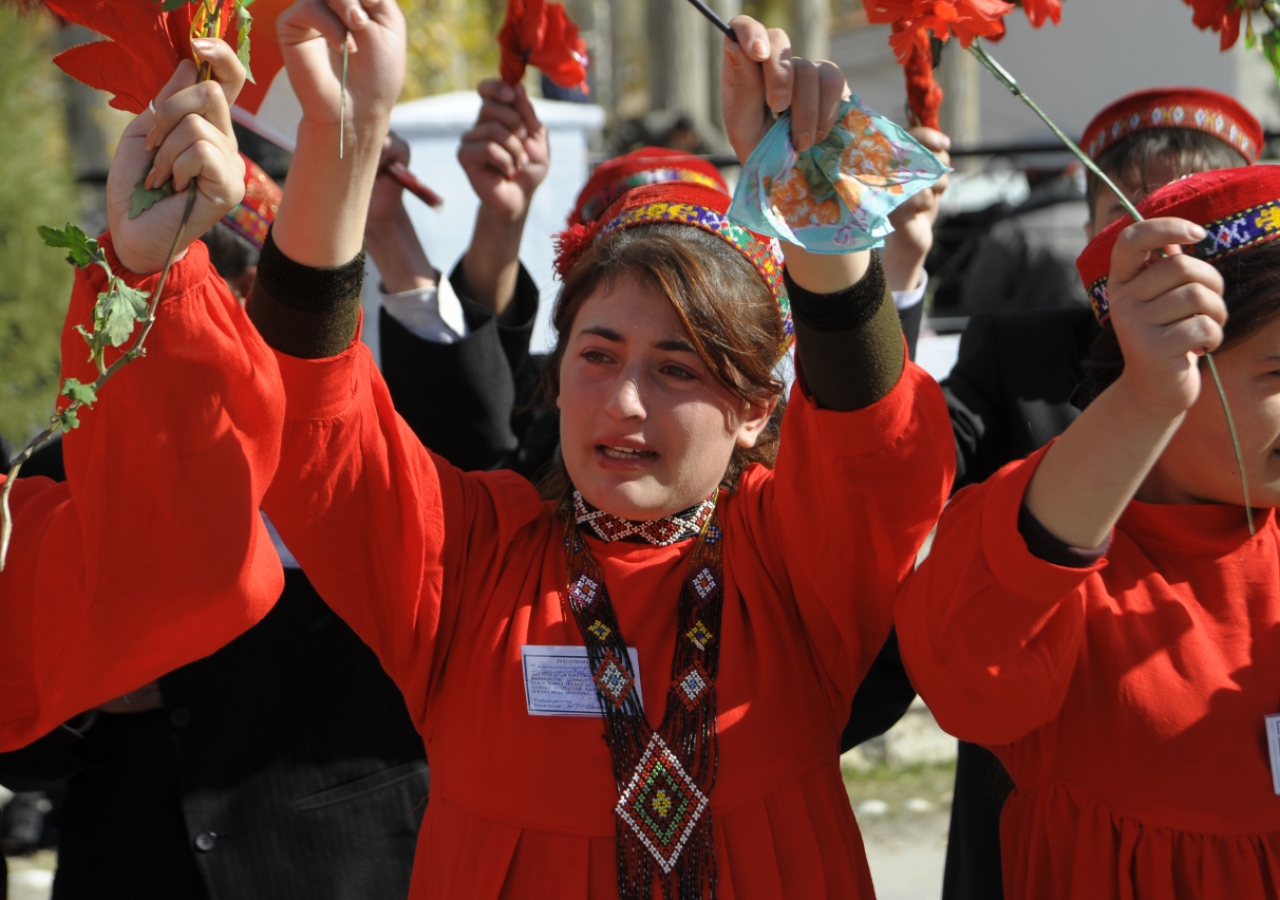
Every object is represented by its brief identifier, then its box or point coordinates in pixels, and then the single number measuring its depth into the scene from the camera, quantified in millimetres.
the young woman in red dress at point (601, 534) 3606
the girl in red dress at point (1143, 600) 3548
